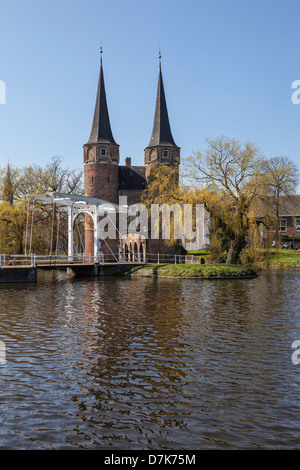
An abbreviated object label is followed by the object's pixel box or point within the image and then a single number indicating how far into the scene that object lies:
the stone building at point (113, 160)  38.56
